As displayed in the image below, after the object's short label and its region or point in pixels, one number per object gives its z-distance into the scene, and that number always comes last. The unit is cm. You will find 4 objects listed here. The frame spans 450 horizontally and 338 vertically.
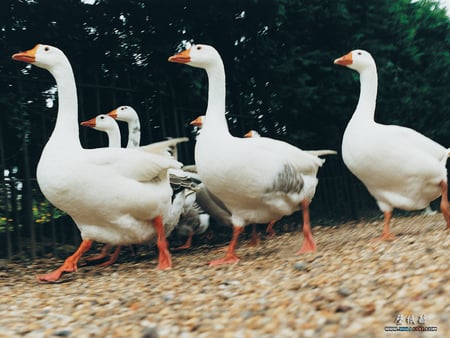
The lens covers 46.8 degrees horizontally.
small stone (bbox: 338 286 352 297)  284
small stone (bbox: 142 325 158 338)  255
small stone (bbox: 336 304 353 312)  254
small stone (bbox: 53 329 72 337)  279
